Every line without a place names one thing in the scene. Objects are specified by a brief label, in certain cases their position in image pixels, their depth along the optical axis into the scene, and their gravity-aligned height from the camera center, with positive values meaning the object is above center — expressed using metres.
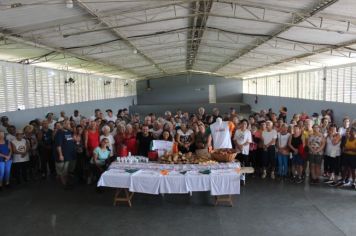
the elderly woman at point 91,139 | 7.51 -0.87
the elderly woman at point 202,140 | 7.27 -0.91
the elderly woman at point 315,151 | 7.25 -1.16
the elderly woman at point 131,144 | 7.53 -0.99
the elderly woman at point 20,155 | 7.51 -1.23
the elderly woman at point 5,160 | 7.16 -1.28
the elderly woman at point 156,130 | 7.83 -0.73
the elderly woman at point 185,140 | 7.42 -0.91
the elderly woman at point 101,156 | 7.15 -1.21
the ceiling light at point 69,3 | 6.11 +1.83
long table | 5.72 -1.42
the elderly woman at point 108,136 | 7.39 -0.80
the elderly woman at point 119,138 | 7.66 -0.87
